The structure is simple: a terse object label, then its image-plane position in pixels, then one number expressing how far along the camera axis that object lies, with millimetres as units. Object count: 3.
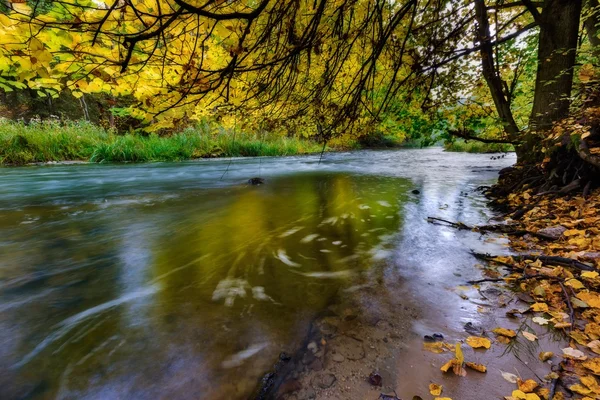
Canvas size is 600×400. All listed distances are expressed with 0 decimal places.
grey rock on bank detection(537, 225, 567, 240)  3023
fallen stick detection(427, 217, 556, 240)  3203
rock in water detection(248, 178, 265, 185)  8570
